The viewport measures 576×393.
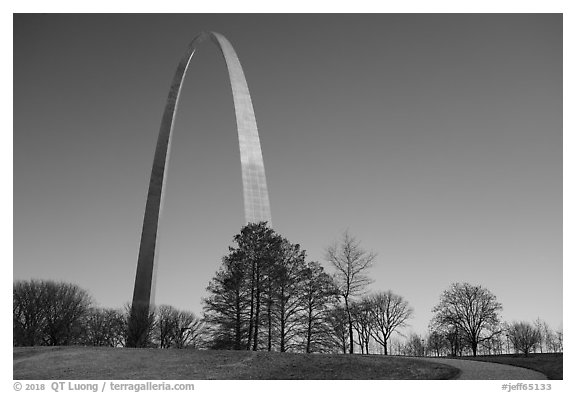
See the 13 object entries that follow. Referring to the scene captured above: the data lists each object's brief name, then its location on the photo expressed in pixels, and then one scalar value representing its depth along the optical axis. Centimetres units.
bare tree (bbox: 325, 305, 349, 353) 3409
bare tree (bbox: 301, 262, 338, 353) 3338
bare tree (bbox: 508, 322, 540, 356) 7619
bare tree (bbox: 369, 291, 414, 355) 6588
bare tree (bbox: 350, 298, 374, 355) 3714
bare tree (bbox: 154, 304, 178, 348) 5828
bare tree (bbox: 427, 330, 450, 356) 6218
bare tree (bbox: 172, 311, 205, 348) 6819
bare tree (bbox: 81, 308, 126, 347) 6294
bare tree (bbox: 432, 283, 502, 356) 5888
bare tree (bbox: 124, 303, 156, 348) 3391
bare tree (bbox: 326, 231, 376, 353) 3650
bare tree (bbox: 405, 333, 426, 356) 9398
